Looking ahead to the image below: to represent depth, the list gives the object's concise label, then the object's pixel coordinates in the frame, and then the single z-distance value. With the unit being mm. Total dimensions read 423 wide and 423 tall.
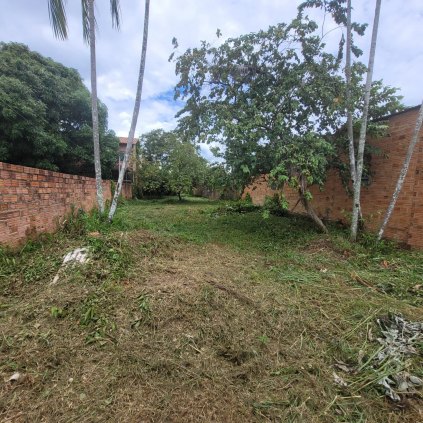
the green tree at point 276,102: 4844
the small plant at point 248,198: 13324
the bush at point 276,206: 4895
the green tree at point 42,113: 8109
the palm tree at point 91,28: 3951
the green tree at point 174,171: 14500
